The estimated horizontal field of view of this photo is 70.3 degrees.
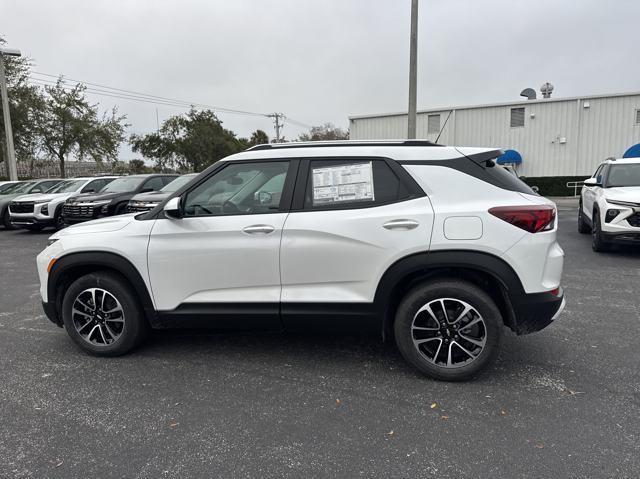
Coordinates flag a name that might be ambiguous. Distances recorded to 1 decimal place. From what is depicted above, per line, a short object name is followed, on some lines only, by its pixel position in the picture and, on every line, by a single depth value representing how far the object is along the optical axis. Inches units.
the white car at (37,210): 502.6
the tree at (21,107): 925.8
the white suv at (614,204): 303.0
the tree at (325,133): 2100.1
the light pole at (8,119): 730.2
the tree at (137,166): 1805.1
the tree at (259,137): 2726.1
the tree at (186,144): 1699.1
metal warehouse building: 836.0
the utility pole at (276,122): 2433.6
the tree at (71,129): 1016.2
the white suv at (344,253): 128.3
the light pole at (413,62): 542.9
